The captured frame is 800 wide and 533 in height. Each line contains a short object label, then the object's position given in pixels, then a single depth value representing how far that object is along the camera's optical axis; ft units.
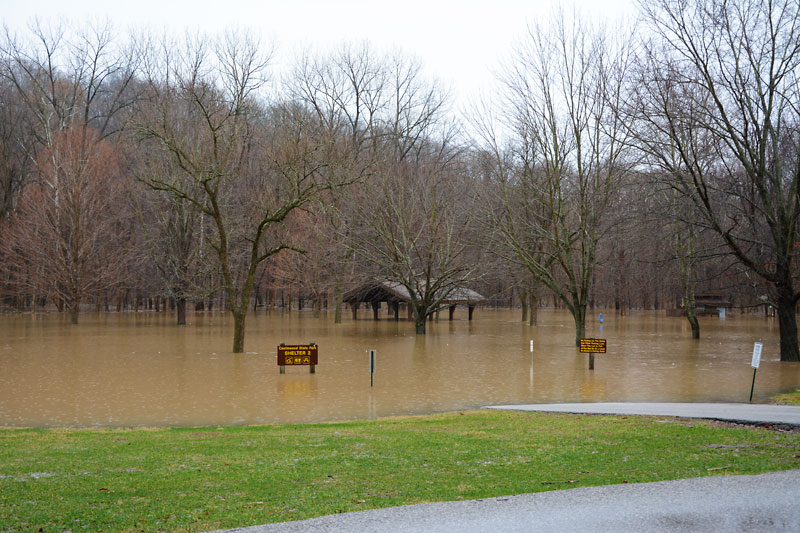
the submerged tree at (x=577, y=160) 96.12
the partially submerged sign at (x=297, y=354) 67.41
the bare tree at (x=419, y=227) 118.52
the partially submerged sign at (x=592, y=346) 70.95
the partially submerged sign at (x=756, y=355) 51.44
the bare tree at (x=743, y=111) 74.59
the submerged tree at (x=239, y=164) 84.38
